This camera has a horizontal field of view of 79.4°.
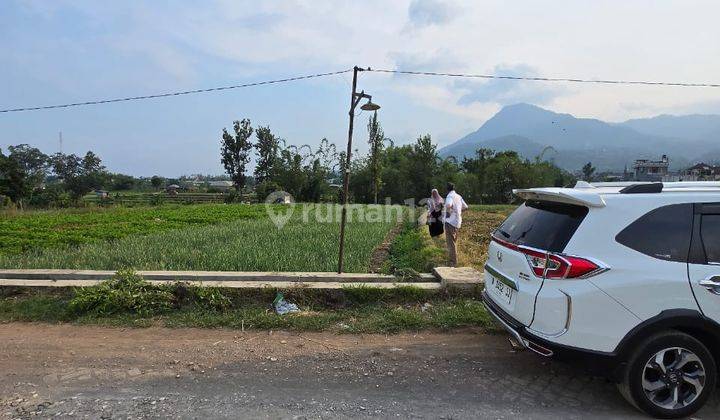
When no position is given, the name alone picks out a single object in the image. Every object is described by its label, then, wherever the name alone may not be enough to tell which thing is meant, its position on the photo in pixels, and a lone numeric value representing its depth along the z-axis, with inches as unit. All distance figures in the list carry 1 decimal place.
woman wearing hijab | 435.8
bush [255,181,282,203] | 1827.0
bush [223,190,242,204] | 1921.0
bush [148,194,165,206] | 1723.7
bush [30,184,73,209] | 1608.0
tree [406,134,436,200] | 1878.7
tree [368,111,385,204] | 1766.7
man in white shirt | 328.8
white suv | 123.4
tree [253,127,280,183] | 2388.0
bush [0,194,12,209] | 1314.3
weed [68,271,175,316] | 218.1
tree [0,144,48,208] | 1678.2
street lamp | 261.1
